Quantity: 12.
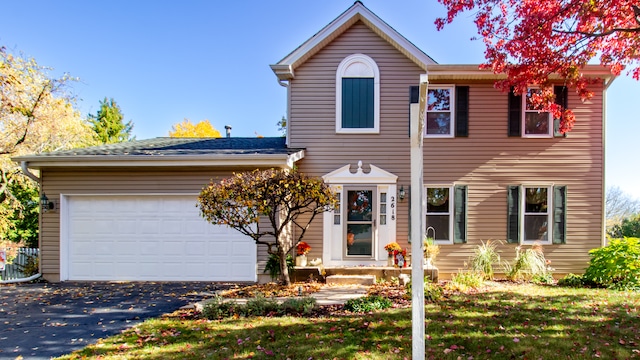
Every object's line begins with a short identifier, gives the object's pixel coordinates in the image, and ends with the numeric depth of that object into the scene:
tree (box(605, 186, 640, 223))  24.67
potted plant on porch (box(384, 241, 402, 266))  8.20
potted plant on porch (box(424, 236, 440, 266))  8.25
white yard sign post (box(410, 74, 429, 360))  2.80
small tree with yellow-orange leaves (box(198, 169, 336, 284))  6.25
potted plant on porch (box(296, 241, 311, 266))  8.20
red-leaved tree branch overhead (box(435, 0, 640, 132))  5.97
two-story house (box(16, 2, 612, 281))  8.38
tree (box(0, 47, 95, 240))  11.95
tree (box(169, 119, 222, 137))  26.23
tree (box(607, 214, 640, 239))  15.32
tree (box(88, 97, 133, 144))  26.03
